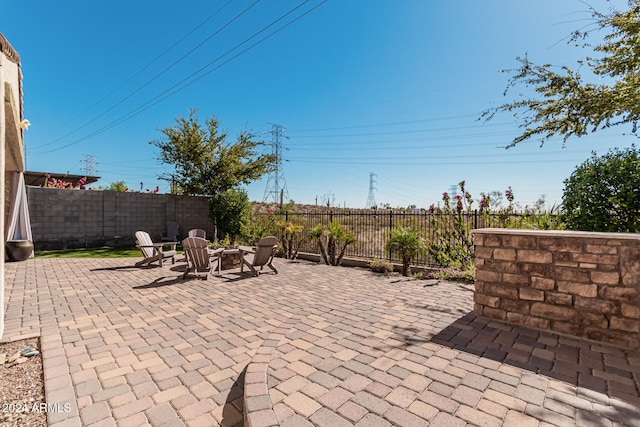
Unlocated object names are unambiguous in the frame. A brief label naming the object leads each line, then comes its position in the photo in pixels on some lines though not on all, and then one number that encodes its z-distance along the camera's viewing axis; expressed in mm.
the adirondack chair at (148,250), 7460
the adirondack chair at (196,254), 6242
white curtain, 8402
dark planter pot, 8297
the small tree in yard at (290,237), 9602
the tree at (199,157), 15188
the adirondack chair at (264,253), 6824
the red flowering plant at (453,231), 7234
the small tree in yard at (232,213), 12945
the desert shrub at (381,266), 7385
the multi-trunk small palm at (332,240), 8430
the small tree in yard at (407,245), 7039
